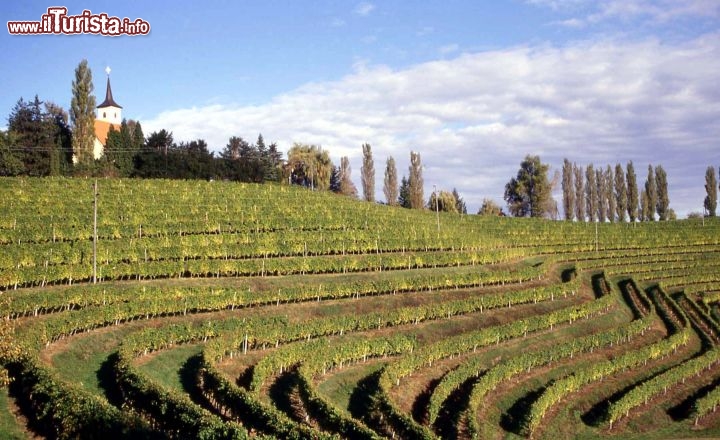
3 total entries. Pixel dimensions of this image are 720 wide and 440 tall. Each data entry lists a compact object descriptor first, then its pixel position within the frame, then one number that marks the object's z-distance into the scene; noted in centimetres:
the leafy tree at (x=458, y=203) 14325
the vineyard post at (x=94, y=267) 4484
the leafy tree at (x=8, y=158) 7962
